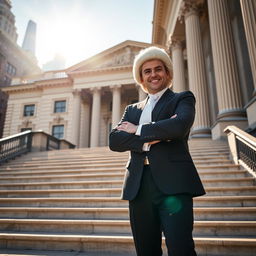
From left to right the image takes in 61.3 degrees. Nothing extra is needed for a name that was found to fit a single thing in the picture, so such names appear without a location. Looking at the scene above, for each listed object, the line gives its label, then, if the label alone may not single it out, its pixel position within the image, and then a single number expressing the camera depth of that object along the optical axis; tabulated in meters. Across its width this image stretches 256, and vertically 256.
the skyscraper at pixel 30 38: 122.69
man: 1.44
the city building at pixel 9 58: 38.47
